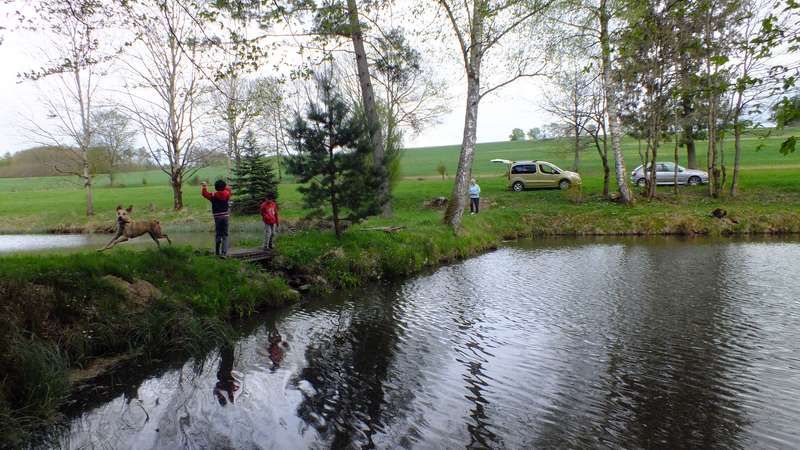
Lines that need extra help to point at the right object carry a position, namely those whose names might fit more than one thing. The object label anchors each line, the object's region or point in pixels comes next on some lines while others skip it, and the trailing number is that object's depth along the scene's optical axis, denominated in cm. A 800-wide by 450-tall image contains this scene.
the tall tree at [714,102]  2111
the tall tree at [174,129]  2870
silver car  2984
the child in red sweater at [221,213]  1146
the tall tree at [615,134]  2255
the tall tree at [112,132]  3095
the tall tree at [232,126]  2931
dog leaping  1123
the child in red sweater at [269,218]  1259
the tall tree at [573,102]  2514
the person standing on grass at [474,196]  2372
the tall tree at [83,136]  2964
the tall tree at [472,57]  1545
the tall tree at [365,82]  1686
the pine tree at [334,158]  1264
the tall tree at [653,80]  2073
